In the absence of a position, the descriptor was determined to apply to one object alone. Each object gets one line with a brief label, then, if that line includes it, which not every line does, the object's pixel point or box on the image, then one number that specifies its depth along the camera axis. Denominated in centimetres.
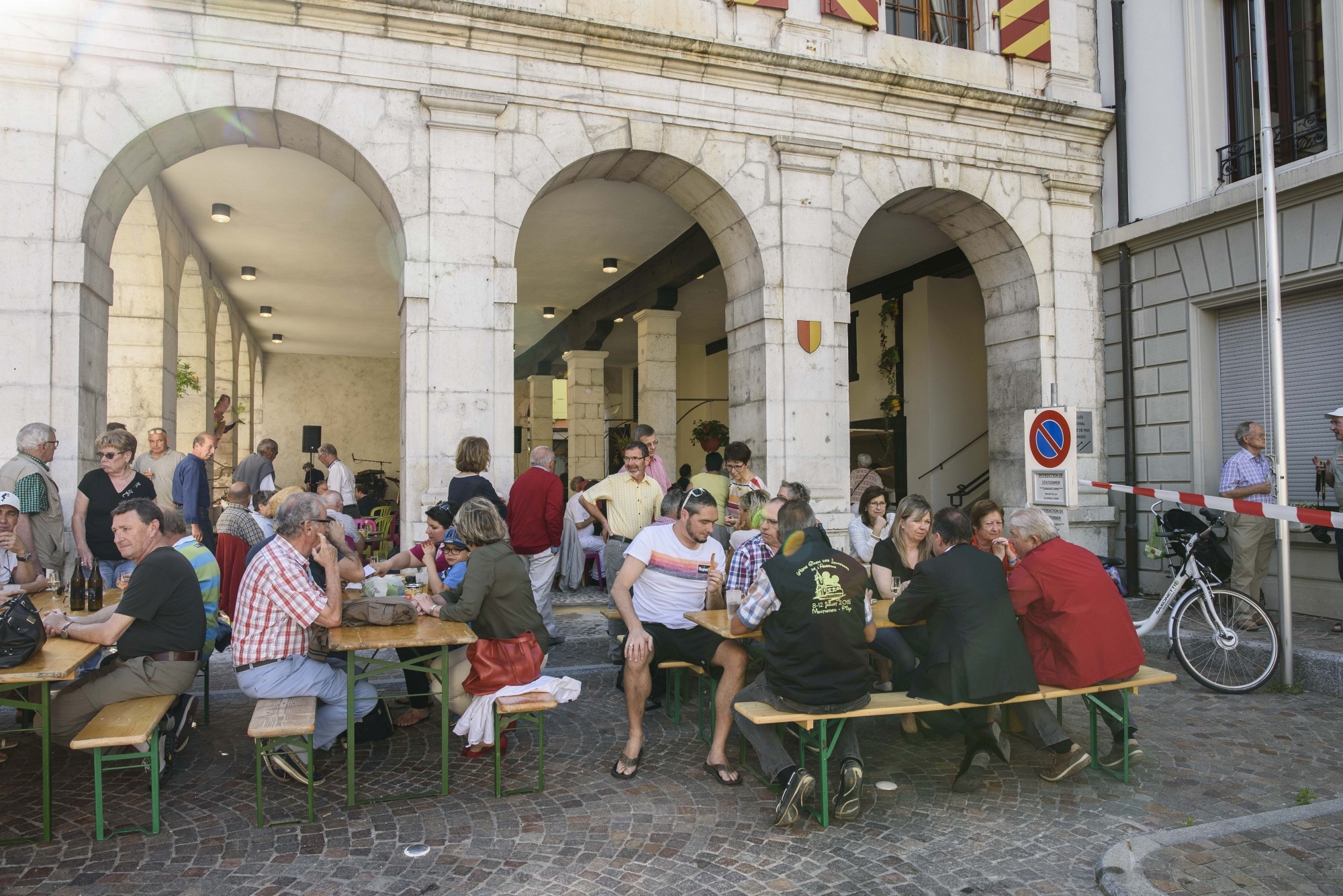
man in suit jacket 398
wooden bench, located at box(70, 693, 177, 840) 350
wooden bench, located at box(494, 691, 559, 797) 408
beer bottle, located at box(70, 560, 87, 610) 495
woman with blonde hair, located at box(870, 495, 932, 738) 500
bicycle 595
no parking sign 665
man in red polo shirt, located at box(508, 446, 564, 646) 670
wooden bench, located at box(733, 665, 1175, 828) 379
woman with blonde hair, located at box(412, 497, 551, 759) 438
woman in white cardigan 632
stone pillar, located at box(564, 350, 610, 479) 1545
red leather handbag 443
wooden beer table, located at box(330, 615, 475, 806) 390
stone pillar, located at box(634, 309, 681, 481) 1323
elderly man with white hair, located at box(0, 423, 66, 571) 571
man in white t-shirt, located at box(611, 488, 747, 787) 448
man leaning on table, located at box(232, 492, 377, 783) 410
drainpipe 933
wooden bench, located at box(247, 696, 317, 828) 367
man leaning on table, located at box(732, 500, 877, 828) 379
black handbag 358
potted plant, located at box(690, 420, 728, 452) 1822
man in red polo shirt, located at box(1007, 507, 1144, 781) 420
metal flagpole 581
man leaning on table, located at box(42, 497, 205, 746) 398
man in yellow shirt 691
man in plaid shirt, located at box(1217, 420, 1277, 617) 723
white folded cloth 443
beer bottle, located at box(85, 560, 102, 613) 496
